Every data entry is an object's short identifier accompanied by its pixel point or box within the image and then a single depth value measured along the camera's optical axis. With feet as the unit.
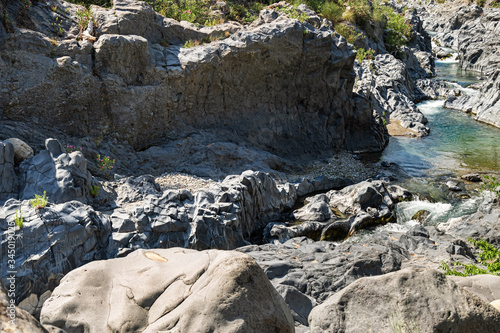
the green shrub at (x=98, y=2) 53.00
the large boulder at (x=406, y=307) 12.80
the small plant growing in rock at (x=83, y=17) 46.85
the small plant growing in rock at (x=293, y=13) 60.74
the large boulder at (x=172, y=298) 12.85
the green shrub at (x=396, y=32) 104.22
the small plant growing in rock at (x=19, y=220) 25.46
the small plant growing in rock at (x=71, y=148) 41.39
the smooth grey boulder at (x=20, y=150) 34.04
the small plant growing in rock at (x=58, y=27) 45.42
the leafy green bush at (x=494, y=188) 37.32
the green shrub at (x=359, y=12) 90.33
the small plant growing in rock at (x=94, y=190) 35.12
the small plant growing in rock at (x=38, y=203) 26.96
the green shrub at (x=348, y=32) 83.82
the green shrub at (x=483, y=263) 26.94
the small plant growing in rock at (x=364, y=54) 83.82
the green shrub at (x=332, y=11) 83.71
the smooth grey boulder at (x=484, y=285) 18.33
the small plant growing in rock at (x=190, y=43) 52.54
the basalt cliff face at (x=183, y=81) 42.65
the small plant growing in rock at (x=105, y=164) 41.73
